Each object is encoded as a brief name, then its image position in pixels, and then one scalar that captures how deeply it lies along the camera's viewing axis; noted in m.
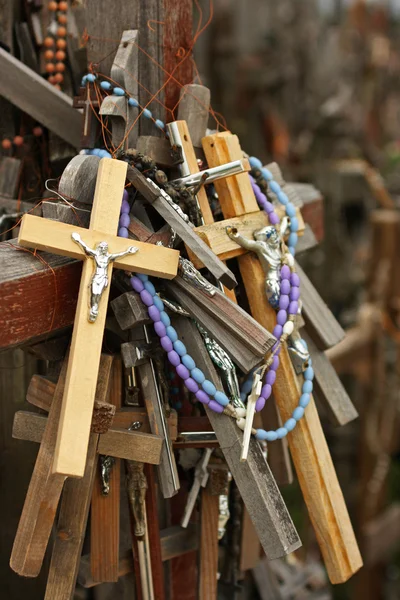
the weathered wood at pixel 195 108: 0.62
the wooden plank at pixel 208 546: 0.65
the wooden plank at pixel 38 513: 0.55
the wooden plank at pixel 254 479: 0.56
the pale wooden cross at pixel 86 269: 0.50
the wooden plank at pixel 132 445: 0.57
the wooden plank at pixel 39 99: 0.66
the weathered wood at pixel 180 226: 0.55
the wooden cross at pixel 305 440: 0.60
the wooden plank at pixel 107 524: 0.60
